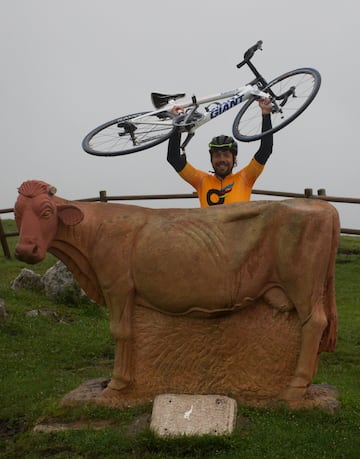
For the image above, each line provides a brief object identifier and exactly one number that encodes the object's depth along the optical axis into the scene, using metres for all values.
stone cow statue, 5.61
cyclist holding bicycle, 6.43
